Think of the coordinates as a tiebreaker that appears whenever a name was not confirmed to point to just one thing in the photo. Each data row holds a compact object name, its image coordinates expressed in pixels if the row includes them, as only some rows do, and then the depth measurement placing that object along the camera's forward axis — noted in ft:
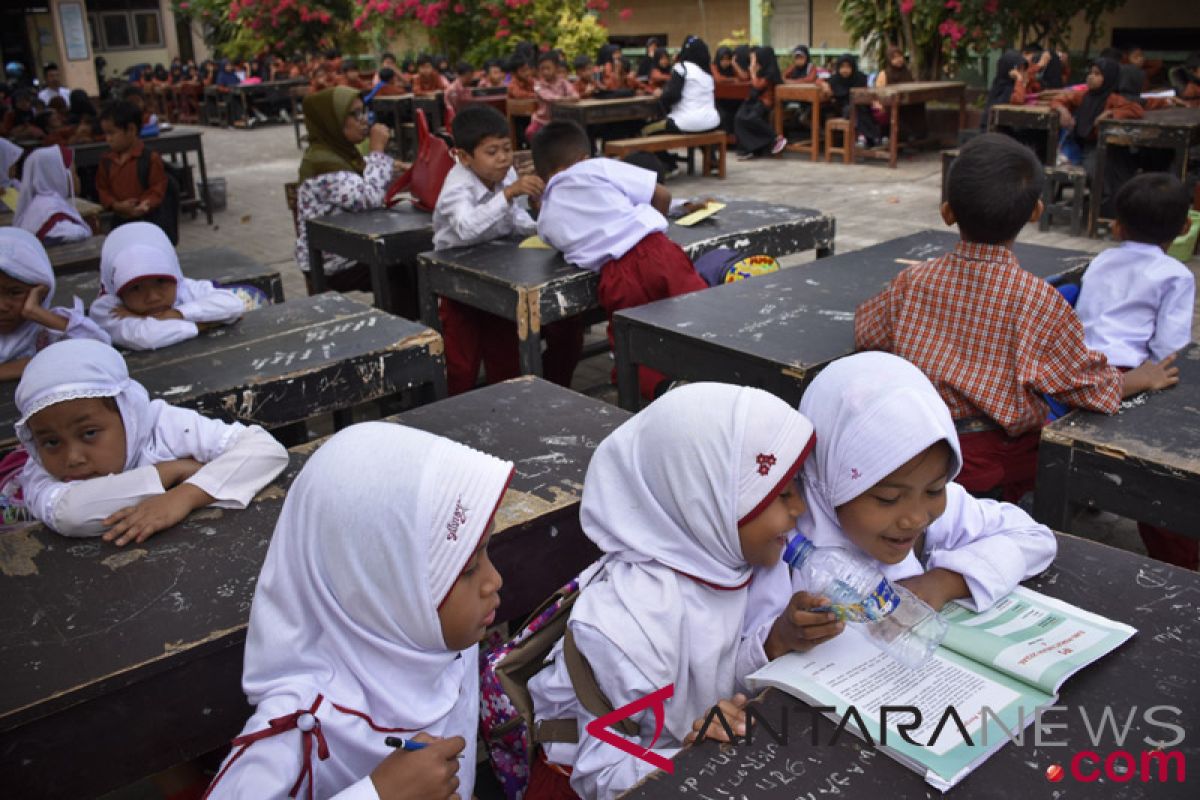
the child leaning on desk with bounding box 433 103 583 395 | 13.88
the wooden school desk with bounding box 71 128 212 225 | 27.99
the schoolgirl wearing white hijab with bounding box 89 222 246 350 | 10.08
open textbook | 4.12
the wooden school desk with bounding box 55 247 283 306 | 13.61
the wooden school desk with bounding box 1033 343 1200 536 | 6.86
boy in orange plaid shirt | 7.88
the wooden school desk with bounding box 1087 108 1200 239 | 20.84
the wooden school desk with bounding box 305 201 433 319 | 15.02
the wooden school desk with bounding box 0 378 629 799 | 5.01
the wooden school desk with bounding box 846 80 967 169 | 32.99
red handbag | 16.38
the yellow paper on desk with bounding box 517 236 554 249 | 13.89
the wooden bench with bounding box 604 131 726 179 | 32.50
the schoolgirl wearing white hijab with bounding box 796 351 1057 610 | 5.07
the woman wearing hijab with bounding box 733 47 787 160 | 37.32
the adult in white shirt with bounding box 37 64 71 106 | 45.08
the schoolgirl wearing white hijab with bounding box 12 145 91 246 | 17.58
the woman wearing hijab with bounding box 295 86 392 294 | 16.93
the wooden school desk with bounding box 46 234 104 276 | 15.87
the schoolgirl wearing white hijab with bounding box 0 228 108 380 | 9.73
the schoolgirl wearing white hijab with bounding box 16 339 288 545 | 6.41
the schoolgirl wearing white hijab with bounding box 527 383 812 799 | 4.80
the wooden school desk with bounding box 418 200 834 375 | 12.13
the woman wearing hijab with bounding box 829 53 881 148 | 36.01
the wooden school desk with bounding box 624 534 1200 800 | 3.95
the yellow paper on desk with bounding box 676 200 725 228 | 14.70
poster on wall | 74.49
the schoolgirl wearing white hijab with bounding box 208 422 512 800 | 4.25
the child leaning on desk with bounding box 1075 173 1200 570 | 9.21
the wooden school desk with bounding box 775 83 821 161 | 35.68
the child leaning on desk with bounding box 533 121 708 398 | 12.44
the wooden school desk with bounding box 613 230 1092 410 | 9.12
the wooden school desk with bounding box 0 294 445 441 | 8.98
